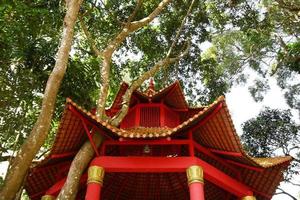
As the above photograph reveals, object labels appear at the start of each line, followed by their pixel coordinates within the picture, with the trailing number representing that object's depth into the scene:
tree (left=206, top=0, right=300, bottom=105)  13.11
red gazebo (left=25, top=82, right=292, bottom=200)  6.37
